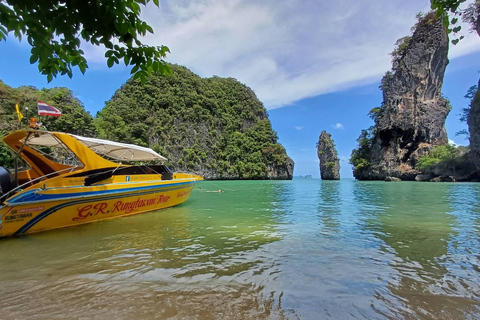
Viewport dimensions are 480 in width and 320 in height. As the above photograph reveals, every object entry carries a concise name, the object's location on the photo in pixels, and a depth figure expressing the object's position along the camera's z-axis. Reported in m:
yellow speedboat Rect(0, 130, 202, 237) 5.80
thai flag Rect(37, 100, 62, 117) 7.46
